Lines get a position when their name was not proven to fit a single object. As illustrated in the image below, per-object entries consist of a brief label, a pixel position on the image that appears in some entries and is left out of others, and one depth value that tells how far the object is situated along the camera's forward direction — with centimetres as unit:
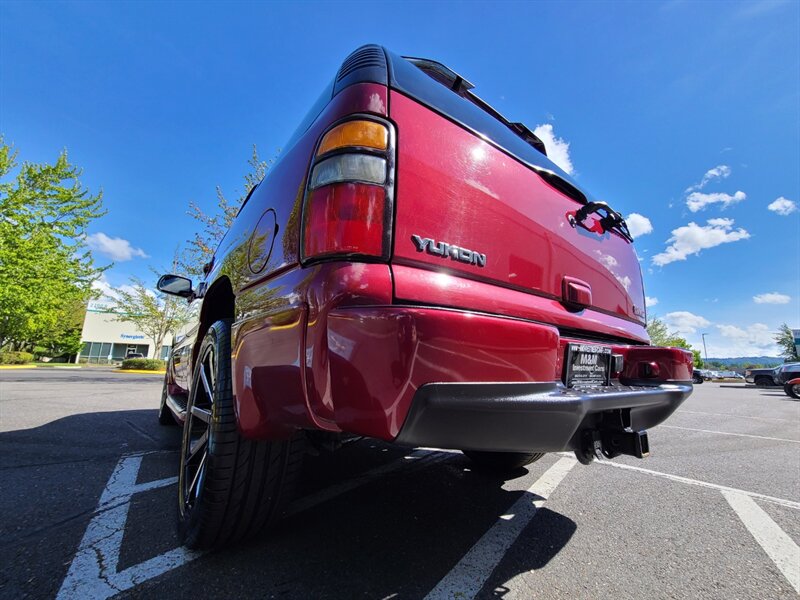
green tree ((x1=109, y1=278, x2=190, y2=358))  2336
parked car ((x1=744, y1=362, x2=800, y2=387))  2194
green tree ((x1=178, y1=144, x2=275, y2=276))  1475
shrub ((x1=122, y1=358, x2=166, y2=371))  2095
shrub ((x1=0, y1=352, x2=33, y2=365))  2202
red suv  100
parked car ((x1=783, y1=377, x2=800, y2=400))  1412
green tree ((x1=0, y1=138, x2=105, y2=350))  1561
